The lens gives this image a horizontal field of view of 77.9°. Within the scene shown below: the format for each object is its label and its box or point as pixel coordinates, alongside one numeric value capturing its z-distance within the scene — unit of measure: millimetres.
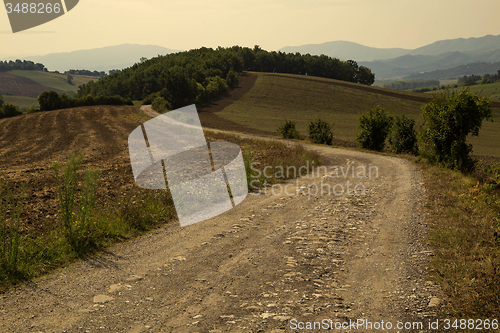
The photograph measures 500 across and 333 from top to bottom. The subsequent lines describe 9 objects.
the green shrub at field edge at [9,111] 58919
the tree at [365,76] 136750
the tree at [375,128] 29203
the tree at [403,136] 27250
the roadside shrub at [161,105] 68250
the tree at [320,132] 33969
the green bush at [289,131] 38156
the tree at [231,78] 101562
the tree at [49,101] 64562
